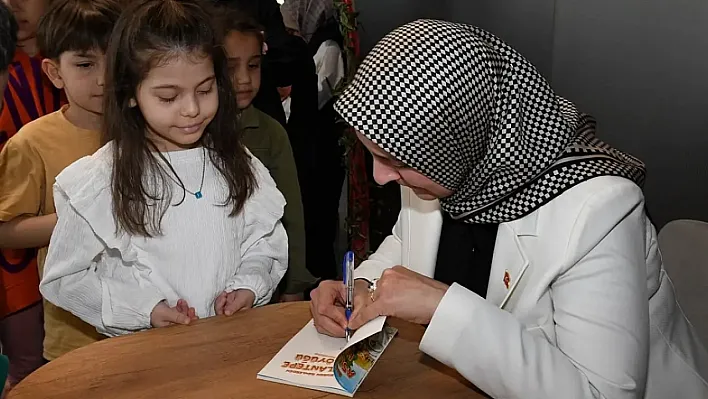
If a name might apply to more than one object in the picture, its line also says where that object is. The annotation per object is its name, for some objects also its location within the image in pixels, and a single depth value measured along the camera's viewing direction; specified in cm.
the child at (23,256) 254
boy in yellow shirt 229
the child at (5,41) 169
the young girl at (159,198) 191
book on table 152
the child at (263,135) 260
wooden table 154
